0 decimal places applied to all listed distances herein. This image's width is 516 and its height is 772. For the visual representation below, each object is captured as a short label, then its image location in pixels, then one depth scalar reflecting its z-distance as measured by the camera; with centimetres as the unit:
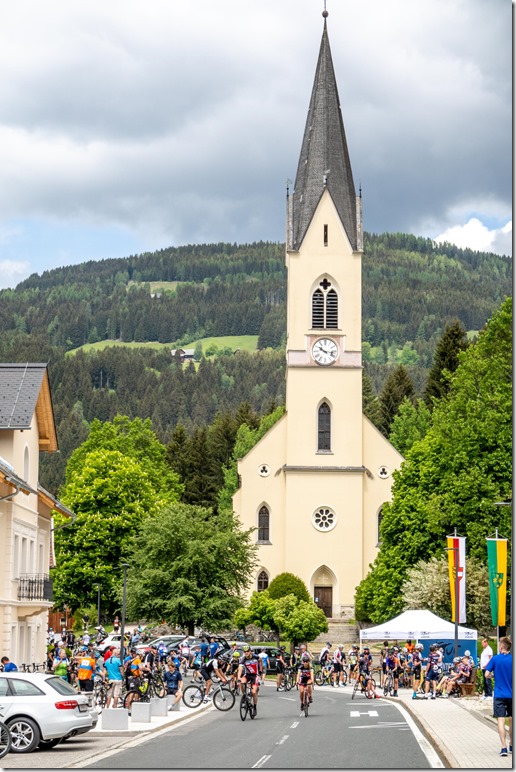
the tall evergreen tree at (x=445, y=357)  9869
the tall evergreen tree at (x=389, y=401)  11144
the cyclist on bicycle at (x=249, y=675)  3059
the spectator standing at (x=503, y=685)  1942
